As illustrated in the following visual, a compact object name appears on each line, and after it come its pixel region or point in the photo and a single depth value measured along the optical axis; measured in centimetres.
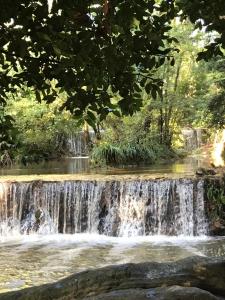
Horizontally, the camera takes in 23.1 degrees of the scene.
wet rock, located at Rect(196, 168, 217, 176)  1322
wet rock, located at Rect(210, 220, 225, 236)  1196
